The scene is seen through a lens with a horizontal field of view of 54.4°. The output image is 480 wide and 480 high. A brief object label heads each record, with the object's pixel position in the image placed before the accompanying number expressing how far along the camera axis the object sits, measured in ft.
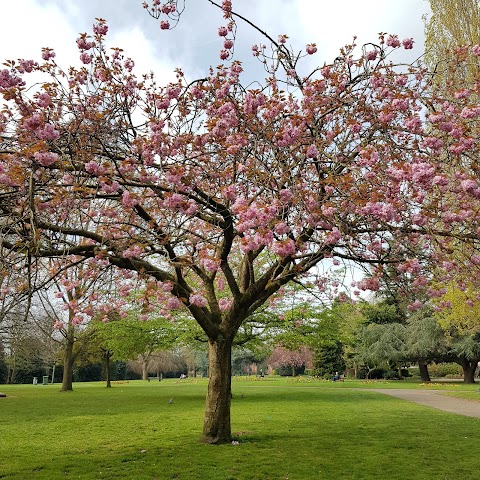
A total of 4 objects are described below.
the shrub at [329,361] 123.22
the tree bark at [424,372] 110.01
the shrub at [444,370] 134.27
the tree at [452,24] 57.00
